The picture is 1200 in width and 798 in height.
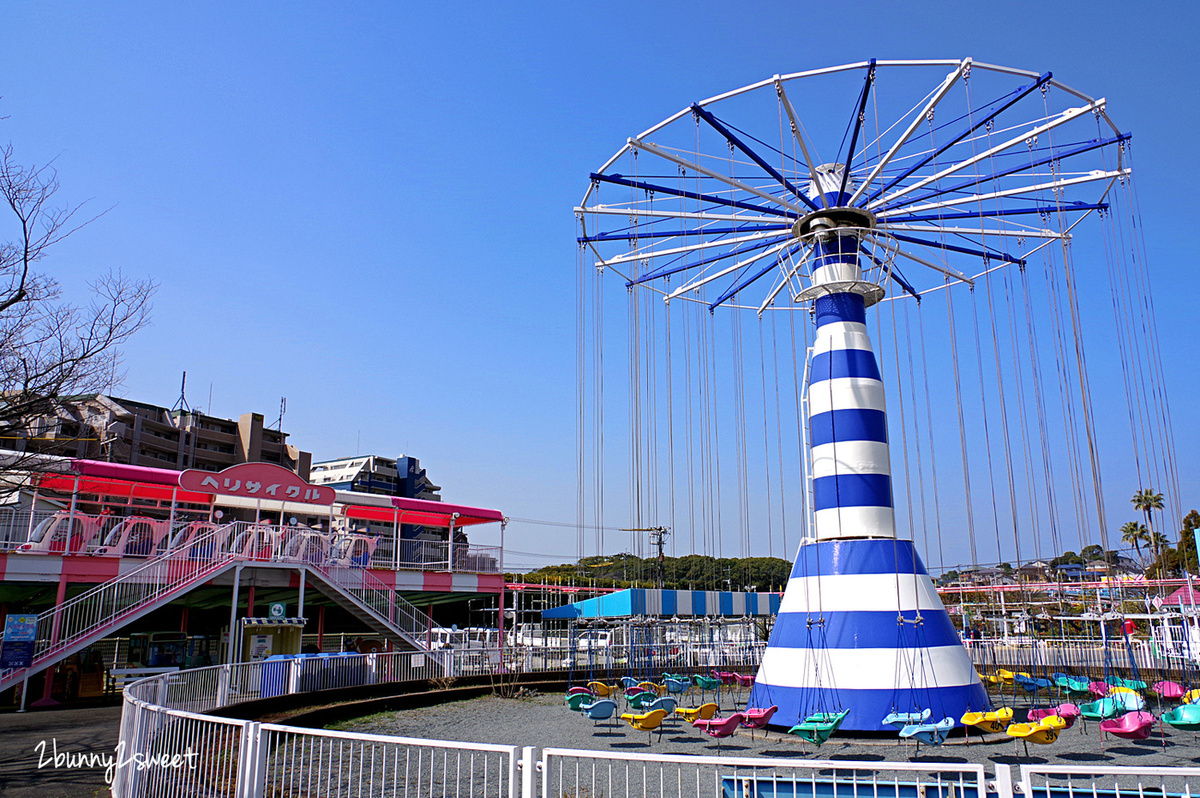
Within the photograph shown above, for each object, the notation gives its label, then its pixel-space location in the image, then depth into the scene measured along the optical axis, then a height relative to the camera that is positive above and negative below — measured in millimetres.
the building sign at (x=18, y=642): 17250 -1313
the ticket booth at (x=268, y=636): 21691 -1600
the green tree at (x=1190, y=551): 53531 +1265
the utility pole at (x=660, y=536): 82438 +4084
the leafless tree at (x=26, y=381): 14348 +3654
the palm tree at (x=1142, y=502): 77531 +6800
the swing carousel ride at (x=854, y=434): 12930 +2575
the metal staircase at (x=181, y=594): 18344 -484
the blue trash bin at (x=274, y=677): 16156 -2023
